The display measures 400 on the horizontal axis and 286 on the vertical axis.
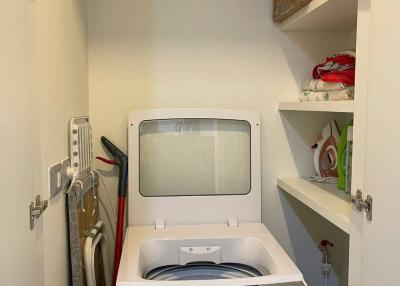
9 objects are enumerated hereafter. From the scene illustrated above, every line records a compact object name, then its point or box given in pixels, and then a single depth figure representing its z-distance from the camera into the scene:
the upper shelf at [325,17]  1.58
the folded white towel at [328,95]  1.54
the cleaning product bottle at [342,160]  1.78
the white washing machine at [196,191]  1.73
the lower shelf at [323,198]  1.43
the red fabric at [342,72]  1.59
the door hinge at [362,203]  1.19
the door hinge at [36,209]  1.09
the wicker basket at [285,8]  1.70
